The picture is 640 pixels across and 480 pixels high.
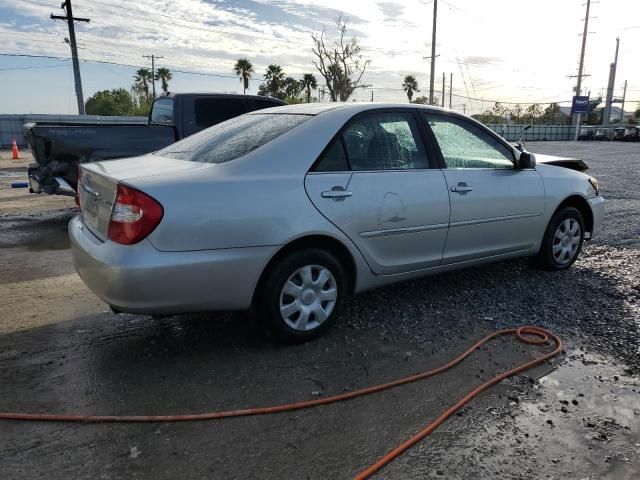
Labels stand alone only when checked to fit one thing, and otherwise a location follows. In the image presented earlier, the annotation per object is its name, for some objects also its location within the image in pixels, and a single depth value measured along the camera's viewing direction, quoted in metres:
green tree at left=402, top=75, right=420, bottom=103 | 67.75
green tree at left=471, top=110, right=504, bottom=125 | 69.32
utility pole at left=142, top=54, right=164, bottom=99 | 62.10
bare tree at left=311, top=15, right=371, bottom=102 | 31.78
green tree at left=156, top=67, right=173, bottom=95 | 62.75
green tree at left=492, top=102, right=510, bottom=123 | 74.88
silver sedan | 3.03
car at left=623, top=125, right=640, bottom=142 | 45.13
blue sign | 54.70
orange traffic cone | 20.10
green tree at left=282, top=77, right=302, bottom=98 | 50.72
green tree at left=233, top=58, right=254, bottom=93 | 53.44
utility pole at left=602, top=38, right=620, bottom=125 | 61.03
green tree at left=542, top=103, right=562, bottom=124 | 75.19
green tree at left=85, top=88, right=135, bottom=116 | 64.20
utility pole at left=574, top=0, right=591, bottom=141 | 59.12
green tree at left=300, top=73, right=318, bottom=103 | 49.97
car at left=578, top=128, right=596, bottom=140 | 51.41
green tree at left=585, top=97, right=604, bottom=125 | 72.83
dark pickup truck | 6.84
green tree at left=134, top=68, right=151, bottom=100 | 66.07
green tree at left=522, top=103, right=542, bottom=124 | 75.09
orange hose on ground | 2.53
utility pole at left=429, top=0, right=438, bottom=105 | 34.91
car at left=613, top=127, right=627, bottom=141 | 46.49
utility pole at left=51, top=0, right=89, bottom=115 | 28.36
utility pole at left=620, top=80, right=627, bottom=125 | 69.36
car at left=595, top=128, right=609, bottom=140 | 50.38
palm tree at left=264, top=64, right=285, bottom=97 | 50.91
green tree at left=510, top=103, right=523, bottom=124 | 72.56
